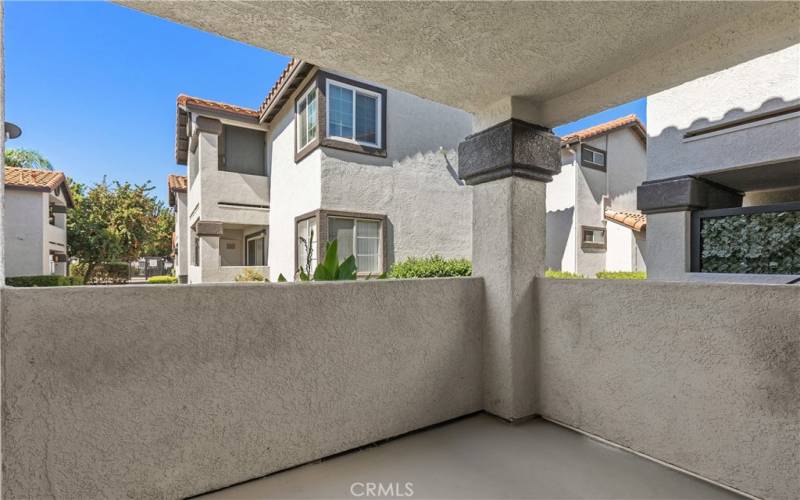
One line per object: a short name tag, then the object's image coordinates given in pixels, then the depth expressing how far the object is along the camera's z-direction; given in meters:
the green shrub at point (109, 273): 19.94
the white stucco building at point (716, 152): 5.52
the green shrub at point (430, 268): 8.22
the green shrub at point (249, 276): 10.02
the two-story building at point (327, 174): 8.31
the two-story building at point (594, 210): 12.58
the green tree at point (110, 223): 17.95
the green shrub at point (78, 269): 19.12
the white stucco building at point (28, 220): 13.62
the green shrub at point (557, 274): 9.73
